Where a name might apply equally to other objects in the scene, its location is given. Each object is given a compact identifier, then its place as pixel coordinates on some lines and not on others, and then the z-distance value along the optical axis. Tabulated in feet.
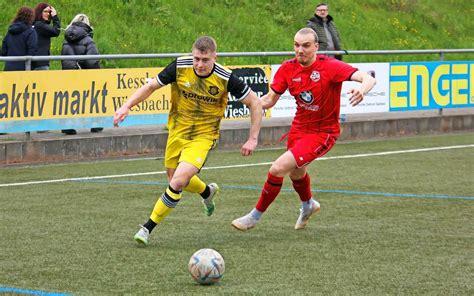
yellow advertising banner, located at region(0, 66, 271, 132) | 49.34
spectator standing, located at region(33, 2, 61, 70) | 54.54
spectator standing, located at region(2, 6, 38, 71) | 52.75
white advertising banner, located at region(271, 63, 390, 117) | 61.62
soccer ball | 24.81
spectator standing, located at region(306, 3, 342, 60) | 63.82
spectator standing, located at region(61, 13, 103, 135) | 54.75
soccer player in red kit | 32.78
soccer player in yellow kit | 30.94
